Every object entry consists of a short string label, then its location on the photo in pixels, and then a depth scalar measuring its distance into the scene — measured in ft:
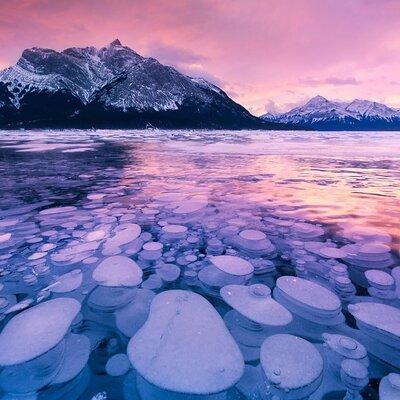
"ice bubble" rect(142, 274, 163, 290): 8.77
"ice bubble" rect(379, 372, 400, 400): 5.27
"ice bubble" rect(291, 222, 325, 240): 12.62
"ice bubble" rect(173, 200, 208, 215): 15.74
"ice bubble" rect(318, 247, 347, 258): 10.70
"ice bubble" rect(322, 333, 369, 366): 6.13
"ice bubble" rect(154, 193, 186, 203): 18.04
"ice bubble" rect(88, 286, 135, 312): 7.91
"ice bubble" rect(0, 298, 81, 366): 5.78
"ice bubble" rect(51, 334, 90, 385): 5.67
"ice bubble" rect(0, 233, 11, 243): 11.78
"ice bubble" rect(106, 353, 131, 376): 5.90
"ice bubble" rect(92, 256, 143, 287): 8.54
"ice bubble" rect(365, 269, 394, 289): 8.79
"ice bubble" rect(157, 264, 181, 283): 9.23
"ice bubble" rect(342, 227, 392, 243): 12.12
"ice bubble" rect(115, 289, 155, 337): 7.07
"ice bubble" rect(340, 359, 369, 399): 5.48
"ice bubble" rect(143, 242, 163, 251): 11.20
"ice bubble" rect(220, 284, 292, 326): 6.98
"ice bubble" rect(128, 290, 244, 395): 5.16
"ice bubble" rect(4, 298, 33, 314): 7.61
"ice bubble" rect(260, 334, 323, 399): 5.32
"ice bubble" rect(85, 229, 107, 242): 11.97
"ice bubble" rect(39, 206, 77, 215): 15.56
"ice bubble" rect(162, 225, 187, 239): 12.55
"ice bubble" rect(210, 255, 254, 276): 9.25
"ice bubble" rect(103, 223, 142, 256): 11.02
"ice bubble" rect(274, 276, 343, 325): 7.41
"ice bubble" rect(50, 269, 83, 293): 8.47
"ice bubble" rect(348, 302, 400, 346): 6.67
